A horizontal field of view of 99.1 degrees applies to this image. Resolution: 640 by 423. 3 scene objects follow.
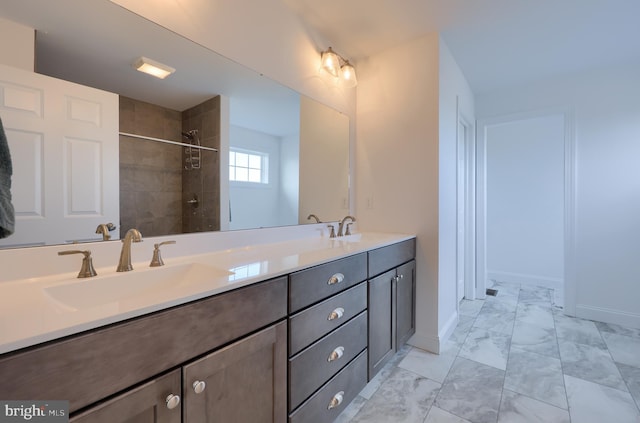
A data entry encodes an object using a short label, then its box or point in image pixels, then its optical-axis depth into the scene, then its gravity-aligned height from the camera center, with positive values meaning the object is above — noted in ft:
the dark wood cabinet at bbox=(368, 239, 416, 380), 5.18 -1.90
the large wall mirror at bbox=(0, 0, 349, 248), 3.21 +1.34
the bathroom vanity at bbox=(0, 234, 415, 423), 1.90 -1.33
